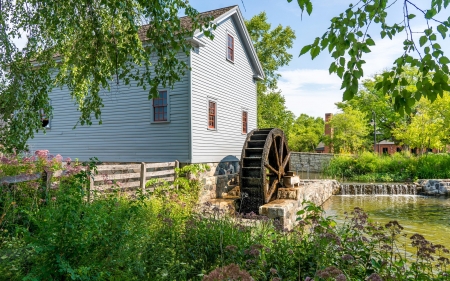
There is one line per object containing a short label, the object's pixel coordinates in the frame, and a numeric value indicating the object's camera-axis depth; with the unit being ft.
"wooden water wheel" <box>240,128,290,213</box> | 32.89
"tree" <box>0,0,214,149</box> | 14.21
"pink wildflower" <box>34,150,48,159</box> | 21.79
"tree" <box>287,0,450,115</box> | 7.08
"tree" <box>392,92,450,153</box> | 79.71
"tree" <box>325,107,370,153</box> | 108.58
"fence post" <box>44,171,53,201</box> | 18.48
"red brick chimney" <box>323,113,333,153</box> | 136.85
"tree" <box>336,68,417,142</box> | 117.41
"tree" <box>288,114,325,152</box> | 149.69
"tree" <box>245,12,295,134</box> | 73.61
